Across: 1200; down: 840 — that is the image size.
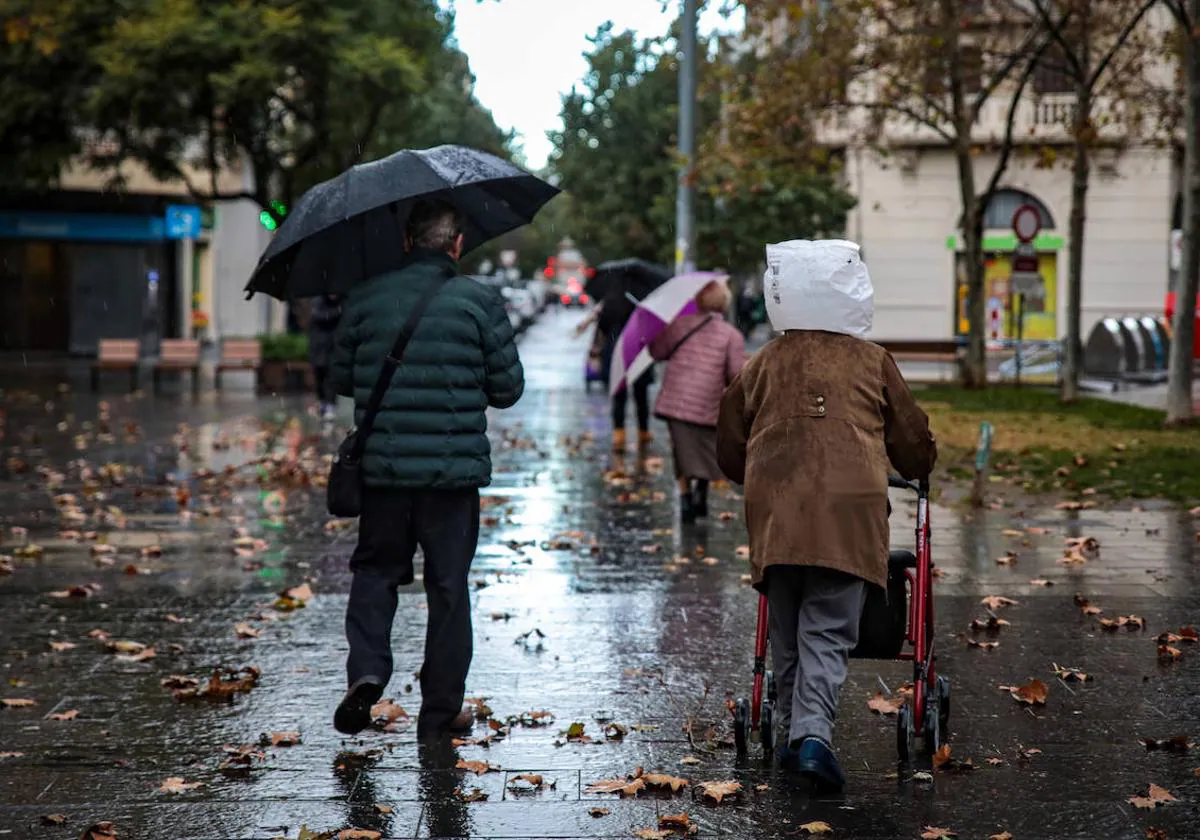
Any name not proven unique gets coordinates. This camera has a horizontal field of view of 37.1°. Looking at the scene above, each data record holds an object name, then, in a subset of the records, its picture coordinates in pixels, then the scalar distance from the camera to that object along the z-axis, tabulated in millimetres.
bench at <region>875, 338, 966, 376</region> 36509
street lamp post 26750
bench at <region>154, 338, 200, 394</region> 30594
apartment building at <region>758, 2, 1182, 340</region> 42750
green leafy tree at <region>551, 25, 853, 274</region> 43375
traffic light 26203
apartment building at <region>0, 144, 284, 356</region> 45469
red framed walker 5680
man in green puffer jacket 5941
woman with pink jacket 11742
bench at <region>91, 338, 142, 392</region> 30547
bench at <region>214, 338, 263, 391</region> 30094
